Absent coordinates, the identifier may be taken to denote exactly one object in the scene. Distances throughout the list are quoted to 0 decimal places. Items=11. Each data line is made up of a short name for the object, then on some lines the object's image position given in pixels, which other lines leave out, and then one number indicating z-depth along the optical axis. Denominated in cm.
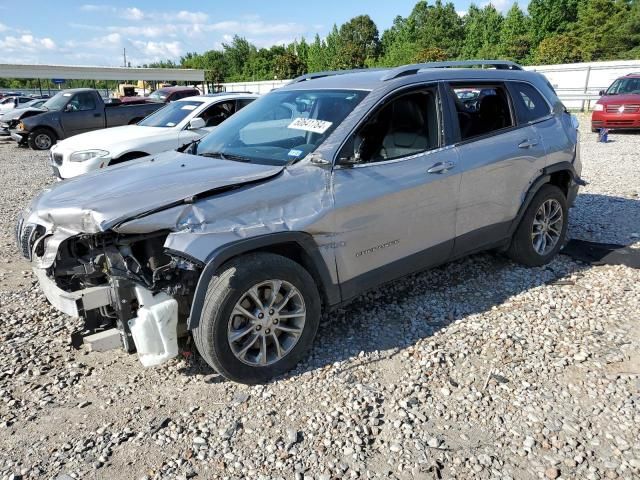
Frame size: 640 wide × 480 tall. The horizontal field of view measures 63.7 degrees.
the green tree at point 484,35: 5136
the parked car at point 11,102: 2398
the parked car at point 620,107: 1466
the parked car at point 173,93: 1923
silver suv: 306
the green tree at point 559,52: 4075
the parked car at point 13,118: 1720
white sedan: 799
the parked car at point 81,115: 1529
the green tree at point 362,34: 7294
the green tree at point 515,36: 4812
